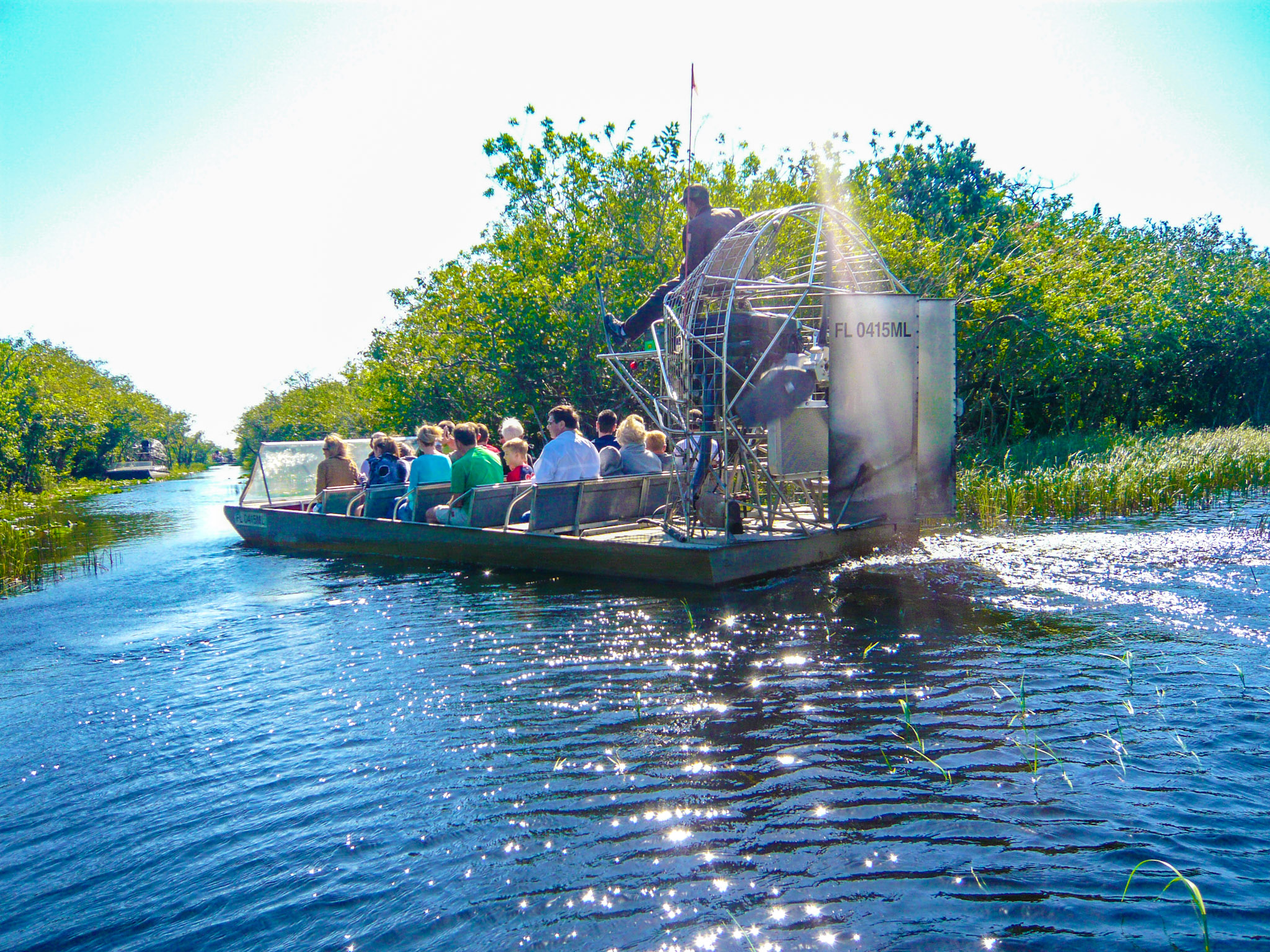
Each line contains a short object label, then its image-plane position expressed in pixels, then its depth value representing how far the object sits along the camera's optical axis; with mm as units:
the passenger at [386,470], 12641
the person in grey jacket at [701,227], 9961
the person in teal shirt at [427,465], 11836
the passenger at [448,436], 14266
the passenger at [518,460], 11992
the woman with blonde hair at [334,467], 14016
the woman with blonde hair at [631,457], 11453
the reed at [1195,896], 2893
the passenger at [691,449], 9227
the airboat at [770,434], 8484
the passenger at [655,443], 11617
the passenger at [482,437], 11883
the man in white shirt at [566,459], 10398
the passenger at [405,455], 13094
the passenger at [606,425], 11883
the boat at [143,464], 61438
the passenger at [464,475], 10969
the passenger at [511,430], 12562
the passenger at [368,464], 12773
